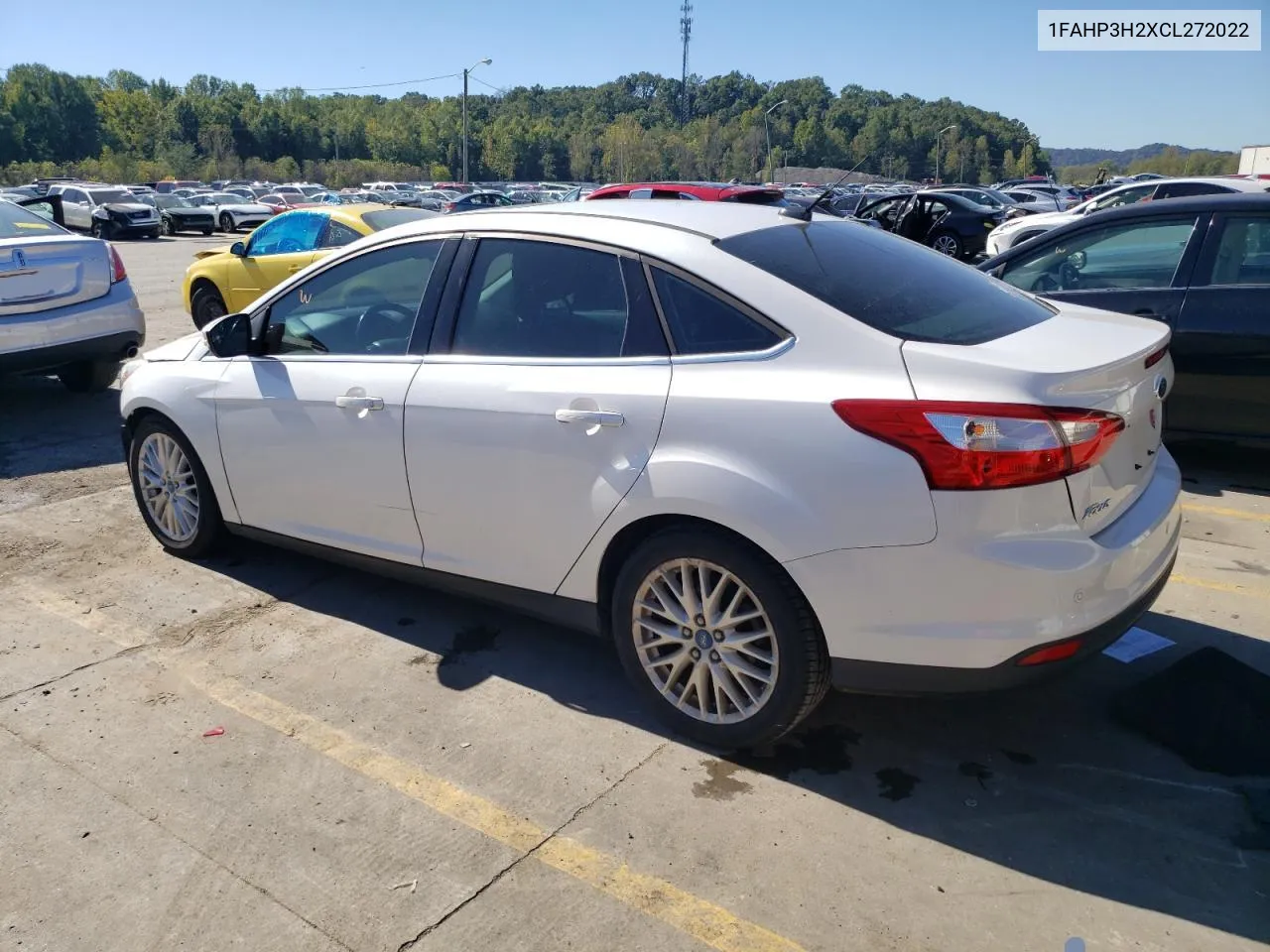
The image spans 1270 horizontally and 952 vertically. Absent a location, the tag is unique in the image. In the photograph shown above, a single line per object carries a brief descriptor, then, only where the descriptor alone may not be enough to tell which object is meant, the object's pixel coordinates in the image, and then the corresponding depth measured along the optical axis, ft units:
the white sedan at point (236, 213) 116.06
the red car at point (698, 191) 43.60
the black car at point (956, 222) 66.74
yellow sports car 33.86
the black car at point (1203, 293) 18.62
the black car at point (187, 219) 120.67
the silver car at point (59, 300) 23.49
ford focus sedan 9.09
